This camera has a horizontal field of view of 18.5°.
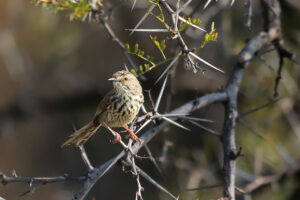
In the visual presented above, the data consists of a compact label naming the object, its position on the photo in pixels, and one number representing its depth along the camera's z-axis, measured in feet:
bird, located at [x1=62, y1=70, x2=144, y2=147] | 31.58
